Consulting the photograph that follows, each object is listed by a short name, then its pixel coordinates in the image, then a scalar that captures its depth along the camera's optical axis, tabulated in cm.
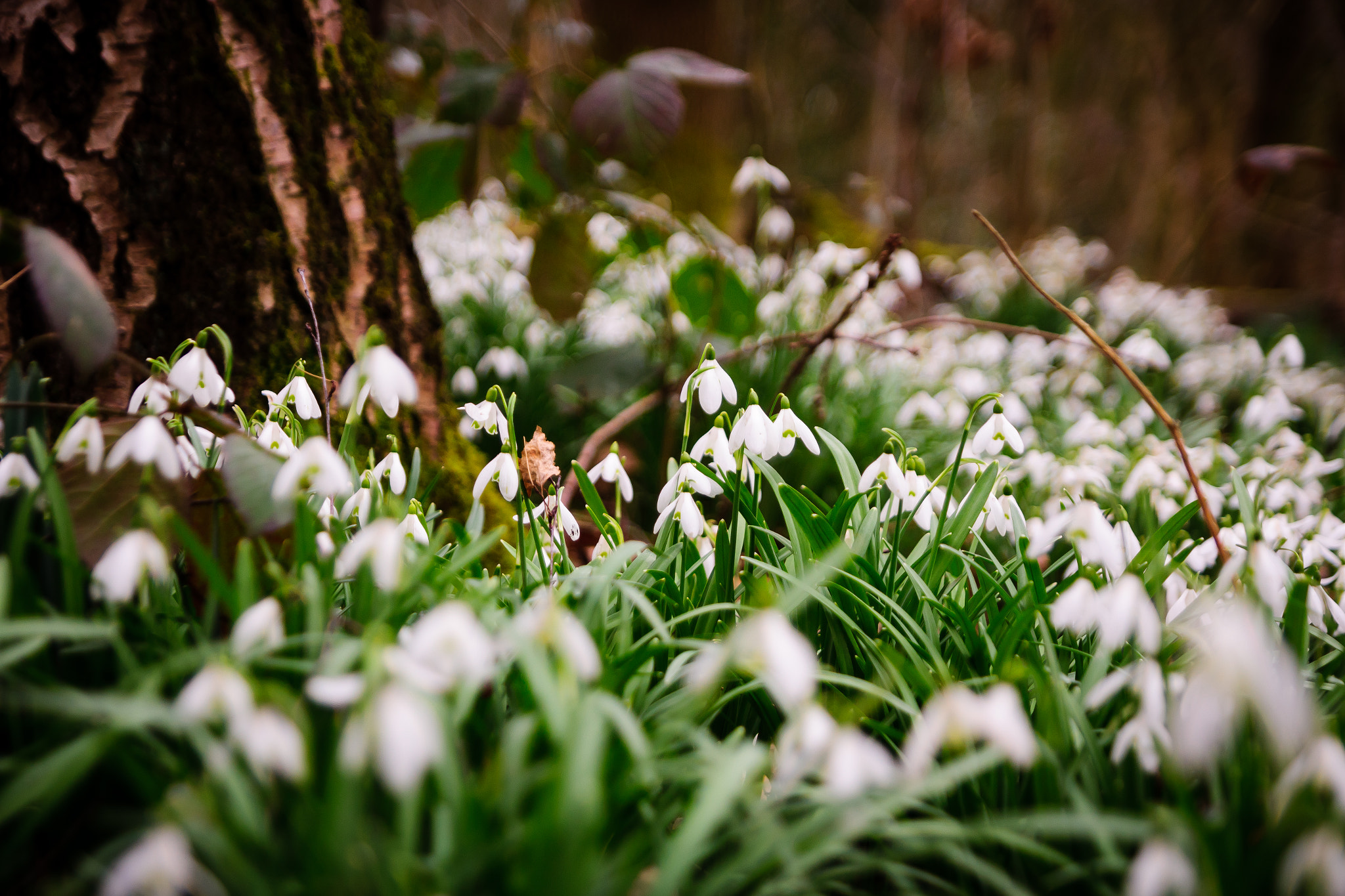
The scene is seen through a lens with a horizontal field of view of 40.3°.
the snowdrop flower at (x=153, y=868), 53
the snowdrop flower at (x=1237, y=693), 56
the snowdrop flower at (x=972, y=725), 57
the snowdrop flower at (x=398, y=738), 53
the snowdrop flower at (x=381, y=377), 62
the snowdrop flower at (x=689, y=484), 71
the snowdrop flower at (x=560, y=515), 73
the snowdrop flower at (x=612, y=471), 74
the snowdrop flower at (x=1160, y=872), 57
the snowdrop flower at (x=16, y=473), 64
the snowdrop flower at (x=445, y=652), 58
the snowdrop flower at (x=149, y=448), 62
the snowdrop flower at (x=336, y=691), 57
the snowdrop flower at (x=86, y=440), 64
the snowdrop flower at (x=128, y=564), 60
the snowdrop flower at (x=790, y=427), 71
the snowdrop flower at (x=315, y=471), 61
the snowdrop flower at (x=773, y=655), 57
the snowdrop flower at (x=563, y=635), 58
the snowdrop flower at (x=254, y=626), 59
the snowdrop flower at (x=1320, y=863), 57
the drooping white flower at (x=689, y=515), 71
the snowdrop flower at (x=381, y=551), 60
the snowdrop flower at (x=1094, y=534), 65
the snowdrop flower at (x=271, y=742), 57
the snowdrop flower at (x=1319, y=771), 58
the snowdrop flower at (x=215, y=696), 57
